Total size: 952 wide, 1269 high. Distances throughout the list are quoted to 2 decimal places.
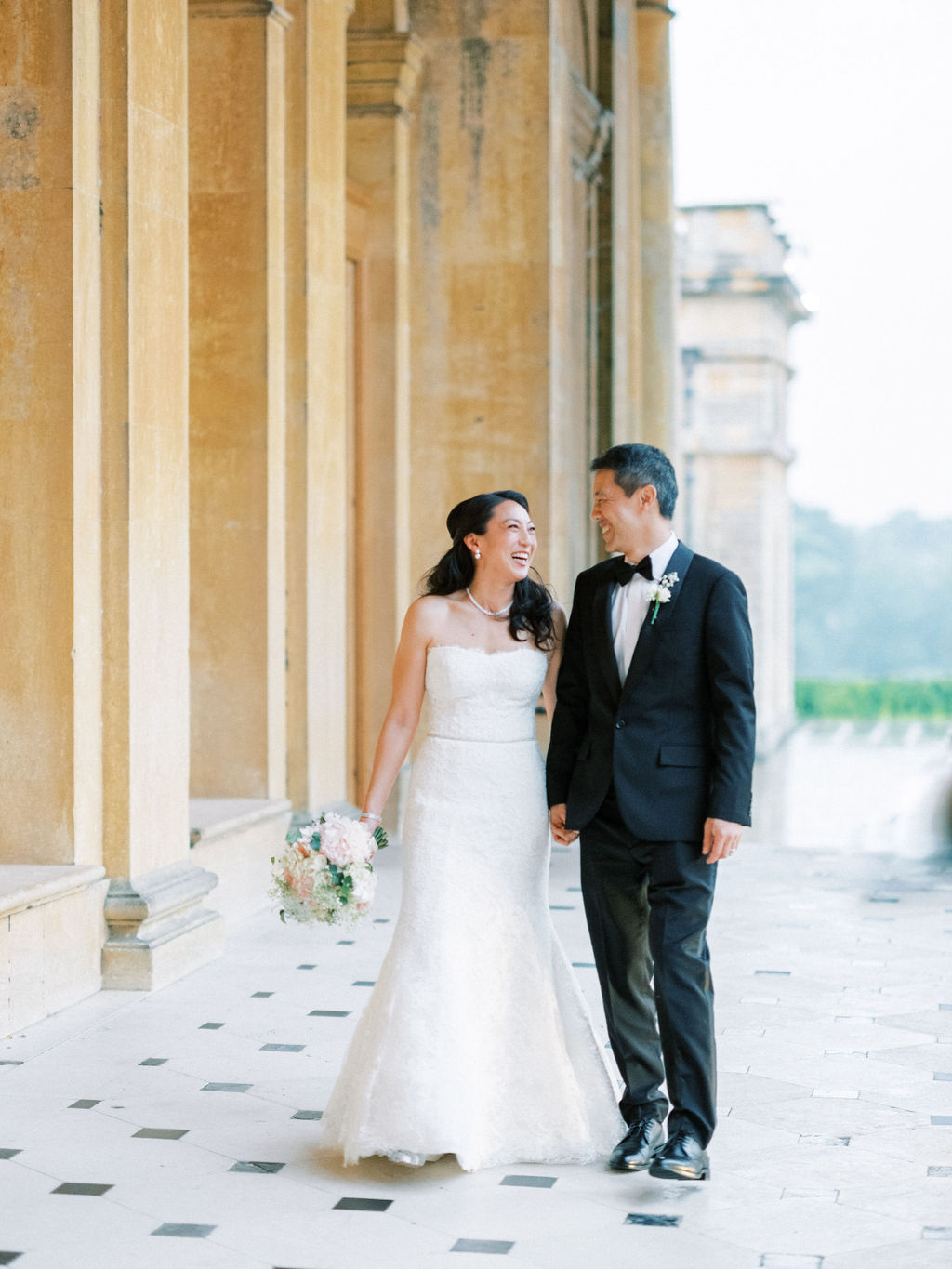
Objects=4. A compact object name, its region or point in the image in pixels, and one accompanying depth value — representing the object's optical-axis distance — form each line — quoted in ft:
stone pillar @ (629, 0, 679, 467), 65.87
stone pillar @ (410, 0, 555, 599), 42.63
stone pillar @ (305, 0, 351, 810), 33.14
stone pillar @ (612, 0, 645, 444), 57.72
